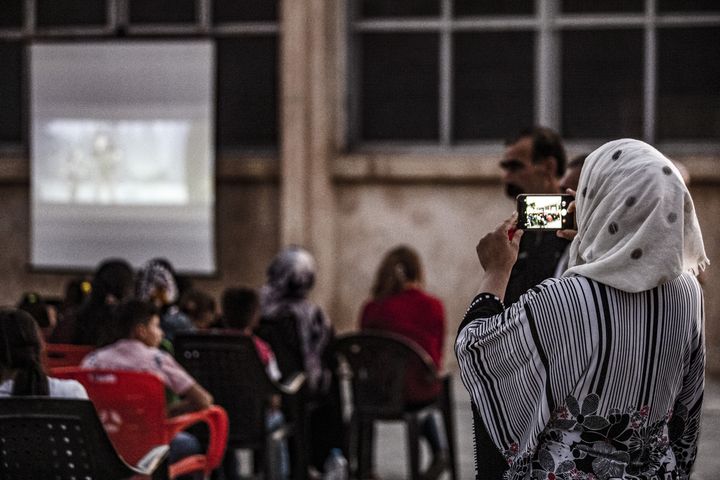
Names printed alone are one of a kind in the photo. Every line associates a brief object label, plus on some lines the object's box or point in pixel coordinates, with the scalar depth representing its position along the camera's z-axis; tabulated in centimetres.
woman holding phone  394
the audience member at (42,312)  850
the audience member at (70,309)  887
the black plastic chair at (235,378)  896
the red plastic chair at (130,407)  713
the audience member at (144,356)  770
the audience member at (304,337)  1014
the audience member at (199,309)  994
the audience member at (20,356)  600
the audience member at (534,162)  748
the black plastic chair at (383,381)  998
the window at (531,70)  1761
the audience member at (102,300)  873
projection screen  1786
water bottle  1031
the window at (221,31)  1840
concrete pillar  1759
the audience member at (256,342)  940
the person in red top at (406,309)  1055
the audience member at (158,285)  1035
